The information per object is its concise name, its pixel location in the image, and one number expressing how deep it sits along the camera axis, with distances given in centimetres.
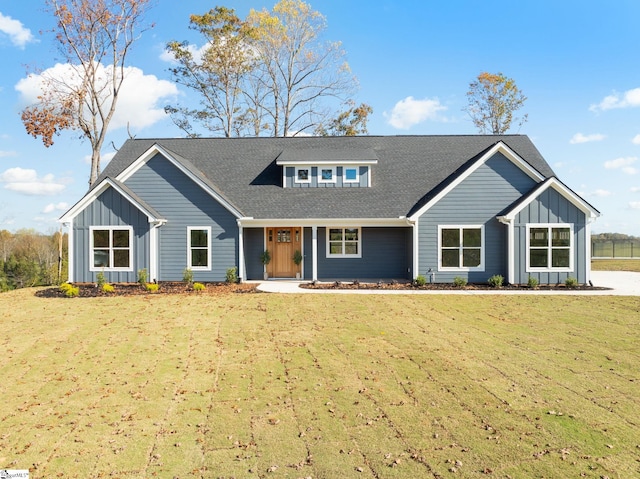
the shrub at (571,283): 1666
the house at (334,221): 1702
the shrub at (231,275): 1767
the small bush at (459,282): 1695
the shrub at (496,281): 1672
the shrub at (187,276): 1742
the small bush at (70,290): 1526
